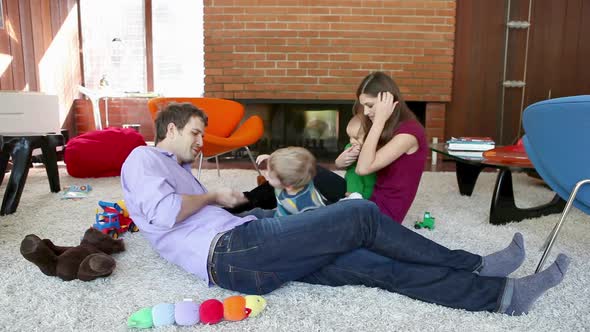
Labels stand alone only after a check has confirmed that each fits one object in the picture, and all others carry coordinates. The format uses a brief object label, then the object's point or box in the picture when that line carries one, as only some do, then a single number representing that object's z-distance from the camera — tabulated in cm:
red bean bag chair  375
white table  554
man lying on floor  133
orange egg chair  335
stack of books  300
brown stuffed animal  152
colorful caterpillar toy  126
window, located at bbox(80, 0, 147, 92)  605
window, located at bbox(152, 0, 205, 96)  605
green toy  229
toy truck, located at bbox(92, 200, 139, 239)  205
